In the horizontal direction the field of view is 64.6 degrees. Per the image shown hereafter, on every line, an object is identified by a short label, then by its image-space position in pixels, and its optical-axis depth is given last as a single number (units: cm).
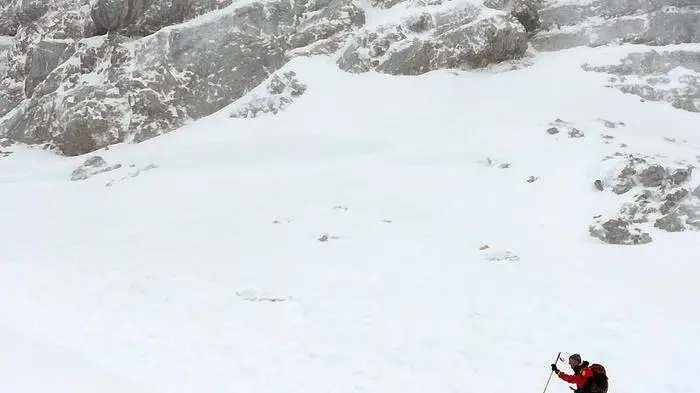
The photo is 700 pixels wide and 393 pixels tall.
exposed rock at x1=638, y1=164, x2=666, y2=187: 2106
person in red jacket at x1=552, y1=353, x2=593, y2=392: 838
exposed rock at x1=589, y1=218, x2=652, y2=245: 1797
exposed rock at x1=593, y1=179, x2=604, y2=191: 2169
